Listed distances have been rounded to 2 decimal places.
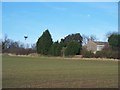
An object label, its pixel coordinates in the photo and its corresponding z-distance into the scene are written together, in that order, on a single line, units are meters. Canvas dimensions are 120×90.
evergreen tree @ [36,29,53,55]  105.82
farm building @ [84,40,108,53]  133.25
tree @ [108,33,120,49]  88.89
